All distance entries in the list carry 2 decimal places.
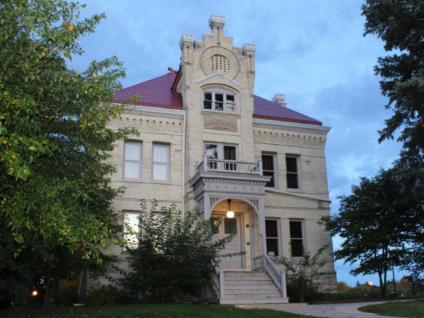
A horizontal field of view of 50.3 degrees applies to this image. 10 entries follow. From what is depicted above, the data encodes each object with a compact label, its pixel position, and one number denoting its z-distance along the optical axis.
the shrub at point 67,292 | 20.38
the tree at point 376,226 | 20.84
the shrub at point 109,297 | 18.06
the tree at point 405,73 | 16.98
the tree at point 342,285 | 44.25
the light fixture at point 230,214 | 21.54
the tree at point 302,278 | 19.45
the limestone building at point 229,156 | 21.67
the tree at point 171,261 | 16.00
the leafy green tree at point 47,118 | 9.01
